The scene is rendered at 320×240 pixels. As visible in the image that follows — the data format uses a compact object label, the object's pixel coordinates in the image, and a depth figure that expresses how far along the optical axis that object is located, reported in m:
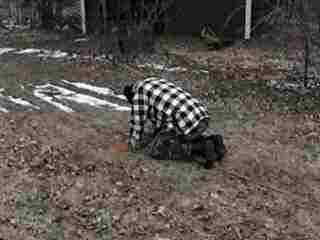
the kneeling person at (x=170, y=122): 4.99
